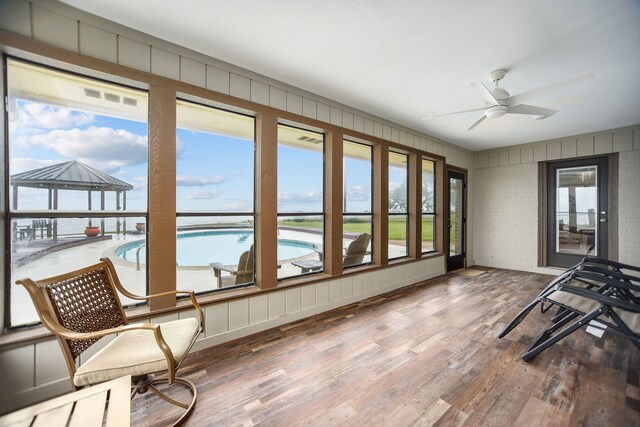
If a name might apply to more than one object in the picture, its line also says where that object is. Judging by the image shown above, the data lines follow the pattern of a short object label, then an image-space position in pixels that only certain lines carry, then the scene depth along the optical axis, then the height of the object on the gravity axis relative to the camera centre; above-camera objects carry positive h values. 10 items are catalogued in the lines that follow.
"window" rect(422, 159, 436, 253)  5.14 +0.18
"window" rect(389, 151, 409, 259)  4.43 +0.16
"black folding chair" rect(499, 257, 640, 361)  1.84 -0.80
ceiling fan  2.38 +1.15
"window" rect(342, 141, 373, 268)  3.86 +0.31
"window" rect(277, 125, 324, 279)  3.17 +0.28
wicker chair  1.34 -0.72
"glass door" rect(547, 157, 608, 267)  4.66 +0.05
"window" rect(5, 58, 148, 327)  1.79 +0.30
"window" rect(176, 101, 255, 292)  2.51 +0.19
